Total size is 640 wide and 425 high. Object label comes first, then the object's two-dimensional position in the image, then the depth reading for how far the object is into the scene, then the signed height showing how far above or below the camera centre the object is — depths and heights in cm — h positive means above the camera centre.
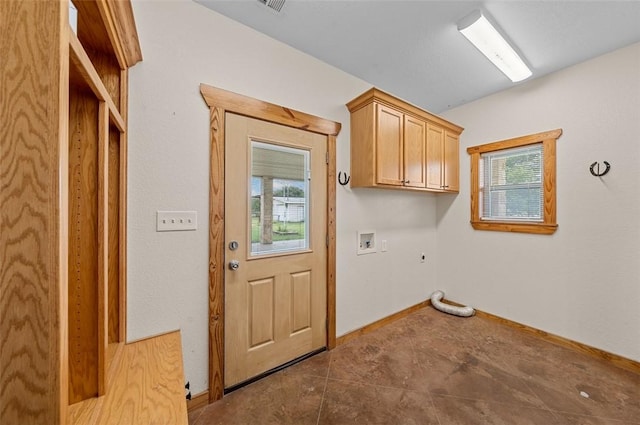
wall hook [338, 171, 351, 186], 229 +34
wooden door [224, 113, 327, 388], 172 -24
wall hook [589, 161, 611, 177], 208 +39
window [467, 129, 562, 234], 242 +33
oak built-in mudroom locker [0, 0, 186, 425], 52 +1
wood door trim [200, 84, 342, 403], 163 -2
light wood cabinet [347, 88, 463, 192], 220 +71
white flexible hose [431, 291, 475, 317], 291 -118
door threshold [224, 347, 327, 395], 171 -123
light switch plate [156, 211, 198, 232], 148 -3
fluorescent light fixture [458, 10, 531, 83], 171 +136
